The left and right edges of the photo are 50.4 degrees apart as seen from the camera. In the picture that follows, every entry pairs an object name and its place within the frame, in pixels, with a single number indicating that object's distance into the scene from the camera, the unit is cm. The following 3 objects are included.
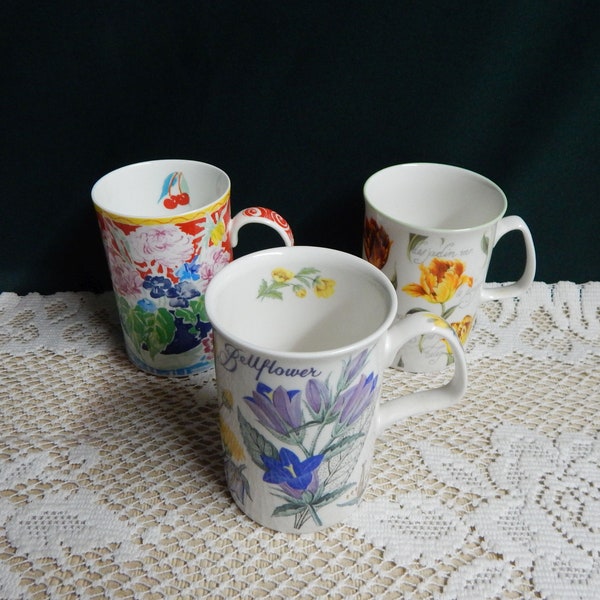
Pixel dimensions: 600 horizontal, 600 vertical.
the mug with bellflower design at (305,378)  40
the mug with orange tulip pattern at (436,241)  56
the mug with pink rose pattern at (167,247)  54
